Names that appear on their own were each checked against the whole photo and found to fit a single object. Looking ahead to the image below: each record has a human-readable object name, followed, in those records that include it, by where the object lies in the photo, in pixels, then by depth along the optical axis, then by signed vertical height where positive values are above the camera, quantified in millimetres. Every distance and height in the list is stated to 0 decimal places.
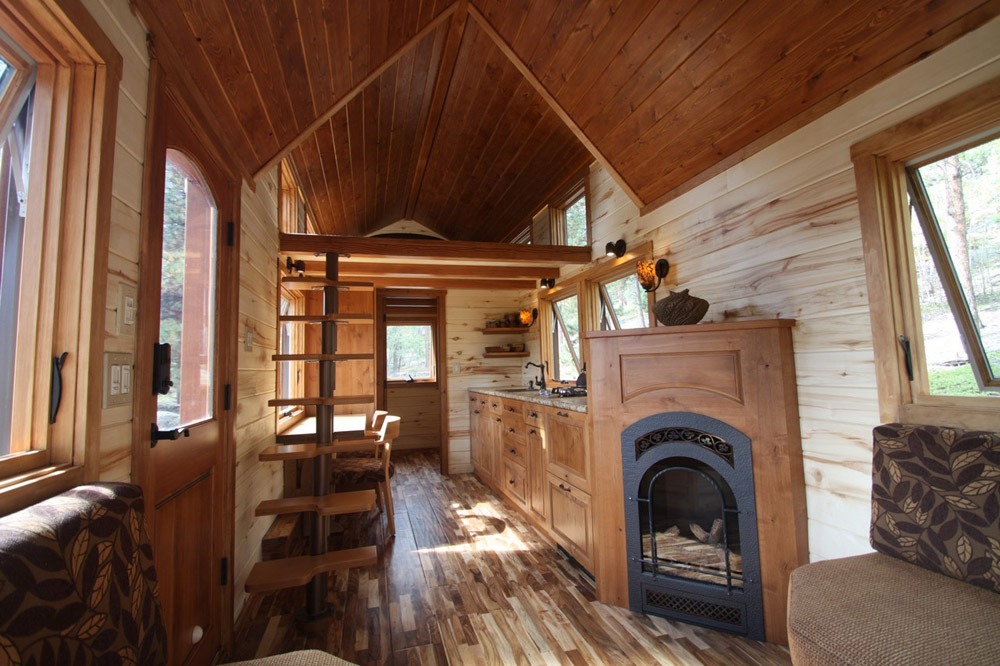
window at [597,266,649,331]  3170 +411
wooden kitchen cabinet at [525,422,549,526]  3170 -854
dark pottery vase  2221 +232
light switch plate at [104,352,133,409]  1076 -22
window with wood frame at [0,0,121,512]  879 +291
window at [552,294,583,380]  4250 +210
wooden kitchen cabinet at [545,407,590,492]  2586 -554
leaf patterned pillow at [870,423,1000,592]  1215 -452
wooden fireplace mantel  1903 -238
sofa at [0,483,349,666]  589 -327
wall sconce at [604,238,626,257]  3194 +789
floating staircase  2176 -721
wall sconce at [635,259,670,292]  2781 +536
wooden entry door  1295 -43
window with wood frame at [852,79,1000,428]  1402 +310
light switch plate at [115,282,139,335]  1127 +160
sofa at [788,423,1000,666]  1060 -657
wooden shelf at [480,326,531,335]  5316 +363
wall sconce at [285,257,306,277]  3475 +786
